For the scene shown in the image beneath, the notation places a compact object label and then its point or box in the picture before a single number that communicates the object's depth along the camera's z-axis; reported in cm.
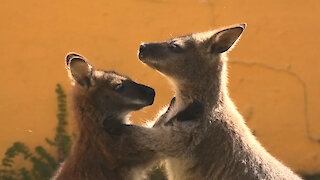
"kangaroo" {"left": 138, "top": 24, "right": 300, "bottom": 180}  1241
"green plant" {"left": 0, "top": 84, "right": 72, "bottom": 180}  1819
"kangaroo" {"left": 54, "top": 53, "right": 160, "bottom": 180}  1180
